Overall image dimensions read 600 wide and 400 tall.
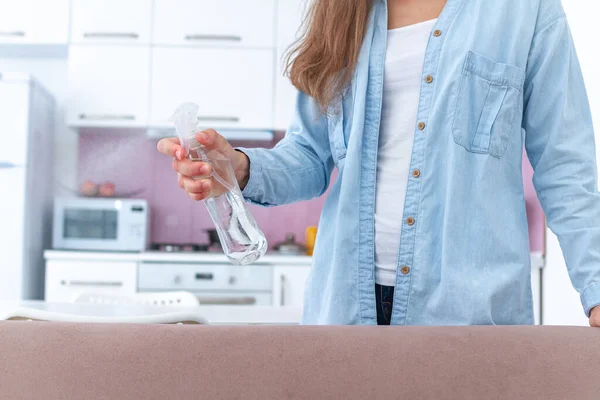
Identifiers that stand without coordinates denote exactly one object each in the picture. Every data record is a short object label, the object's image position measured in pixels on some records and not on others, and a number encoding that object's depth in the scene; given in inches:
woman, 36.1
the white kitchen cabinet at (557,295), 97.6
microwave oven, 138.1
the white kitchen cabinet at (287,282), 131.8
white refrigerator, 131.1
